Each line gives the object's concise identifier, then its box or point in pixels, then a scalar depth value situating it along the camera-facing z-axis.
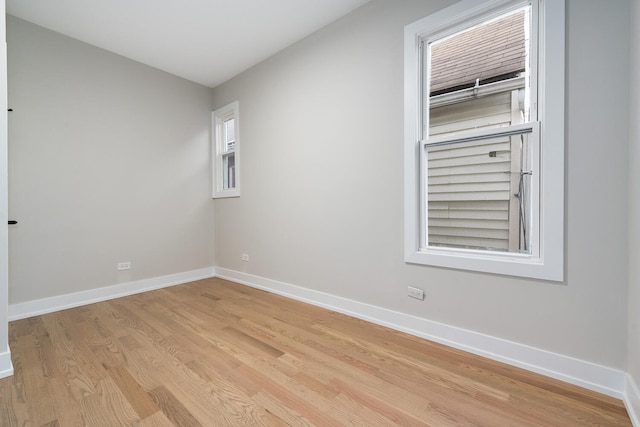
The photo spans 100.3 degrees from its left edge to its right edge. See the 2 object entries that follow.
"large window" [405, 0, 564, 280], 1.55
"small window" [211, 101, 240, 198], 3.86
